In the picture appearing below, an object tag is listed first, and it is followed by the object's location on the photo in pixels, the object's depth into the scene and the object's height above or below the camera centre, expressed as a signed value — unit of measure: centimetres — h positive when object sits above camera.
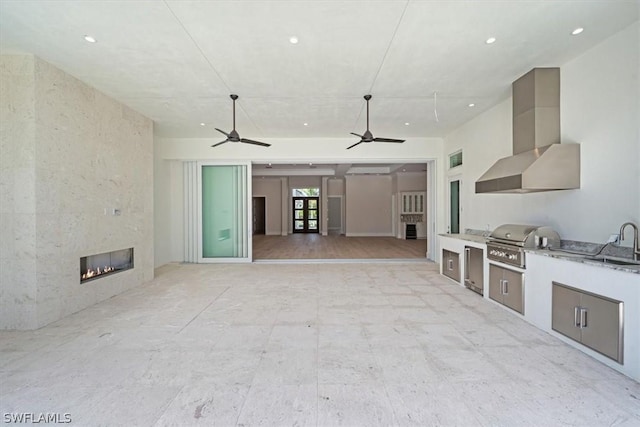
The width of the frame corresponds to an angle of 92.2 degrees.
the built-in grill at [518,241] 386 -40
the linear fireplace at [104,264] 445 -81
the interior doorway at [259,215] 1679 -16
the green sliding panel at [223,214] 794 -4
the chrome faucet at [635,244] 287 -32
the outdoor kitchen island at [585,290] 247 -75
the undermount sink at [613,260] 286 -49
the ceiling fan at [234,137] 518 +127
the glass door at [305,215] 1738 -17
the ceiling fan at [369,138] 525 +125
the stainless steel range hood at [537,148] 363 +79
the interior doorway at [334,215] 1681 -18
